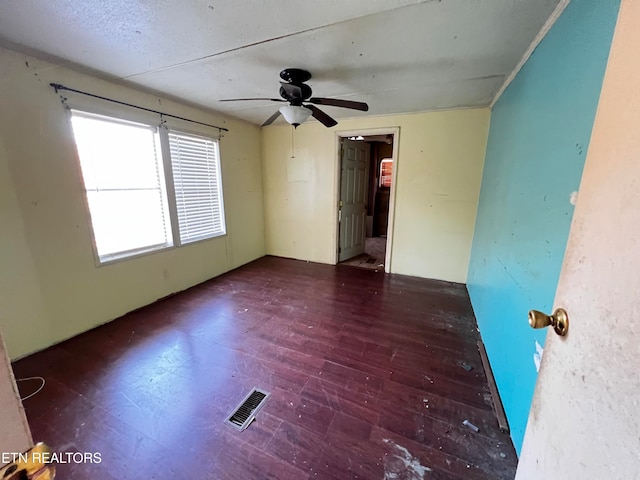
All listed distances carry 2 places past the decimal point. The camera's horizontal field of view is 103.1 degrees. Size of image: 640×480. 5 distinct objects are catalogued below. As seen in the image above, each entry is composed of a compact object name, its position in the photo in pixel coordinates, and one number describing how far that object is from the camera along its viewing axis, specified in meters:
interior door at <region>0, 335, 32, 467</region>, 0.41
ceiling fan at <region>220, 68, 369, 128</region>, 2.08
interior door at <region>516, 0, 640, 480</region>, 0.45
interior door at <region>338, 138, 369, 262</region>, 4.17
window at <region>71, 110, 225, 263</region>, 2.33
